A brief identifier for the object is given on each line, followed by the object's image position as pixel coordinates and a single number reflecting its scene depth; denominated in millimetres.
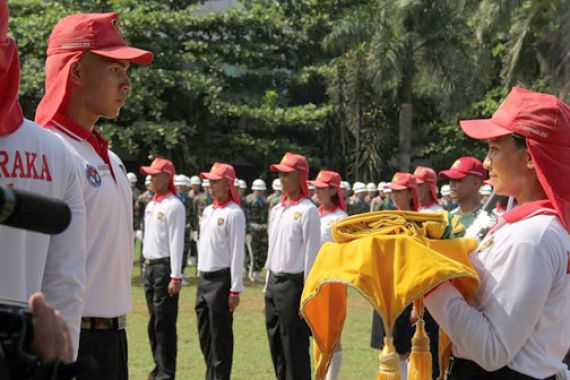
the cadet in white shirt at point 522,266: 3160
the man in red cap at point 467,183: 8492
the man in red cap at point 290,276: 8266
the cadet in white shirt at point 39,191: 2779
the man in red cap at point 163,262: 9062
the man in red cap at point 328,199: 10680
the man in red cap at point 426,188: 9914
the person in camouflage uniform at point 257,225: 19422
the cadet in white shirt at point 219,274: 8828
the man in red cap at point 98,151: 3607
